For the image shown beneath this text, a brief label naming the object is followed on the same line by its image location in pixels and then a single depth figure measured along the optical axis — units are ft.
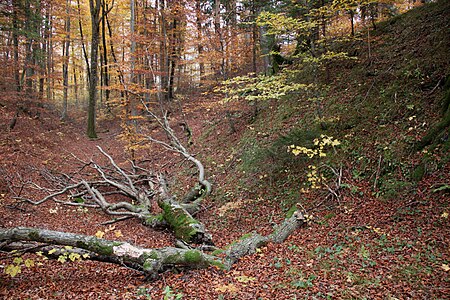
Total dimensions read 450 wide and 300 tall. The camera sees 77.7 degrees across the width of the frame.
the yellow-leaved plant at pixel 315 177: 24.76
